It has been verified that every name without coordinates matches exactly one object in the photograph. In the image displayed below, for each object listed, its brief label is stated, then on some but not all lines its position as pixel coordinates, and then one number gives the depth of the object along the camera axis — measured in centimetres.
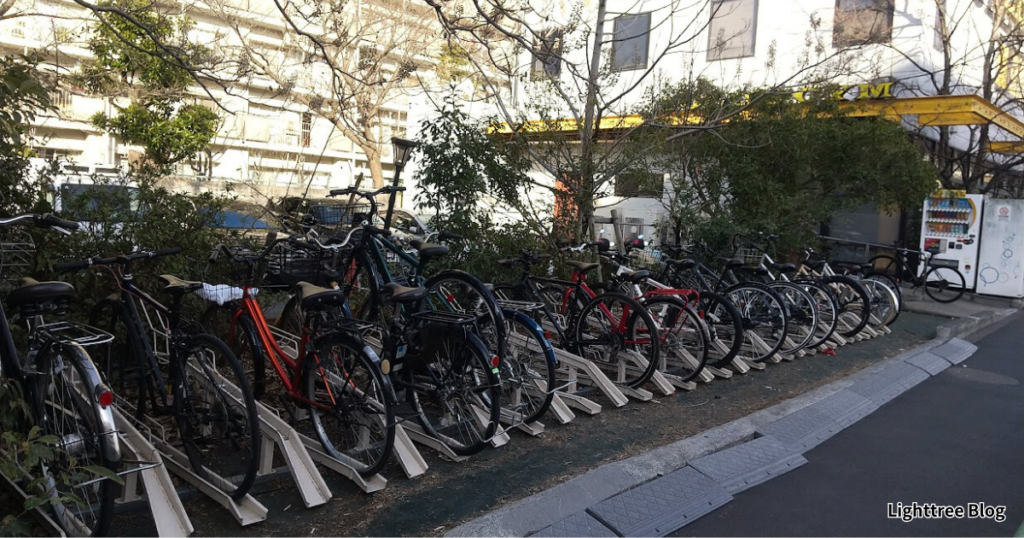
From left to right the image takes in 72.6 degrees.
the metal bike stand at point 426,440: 434
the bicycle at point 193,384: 351
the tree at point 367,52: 1392
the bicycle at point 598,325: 582
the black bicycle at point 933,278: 1339
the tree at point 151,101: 1287
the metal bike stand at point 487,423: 439
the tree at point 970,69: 1520
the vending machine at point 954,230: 1410
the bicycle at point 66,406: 292
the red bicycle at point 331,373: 379
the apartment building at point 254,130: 1661
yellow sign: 1314
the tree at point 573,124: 805
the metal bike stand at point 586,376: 552
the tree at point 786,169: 1034
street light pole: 664
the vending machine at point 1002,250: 1391
